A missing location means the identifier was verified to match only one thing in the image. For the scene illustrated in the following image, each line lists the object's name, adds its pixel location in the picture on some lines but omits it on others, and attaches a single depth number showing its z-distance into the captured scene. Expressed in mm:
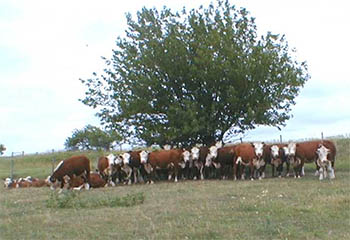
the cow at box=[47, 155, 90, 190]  20500
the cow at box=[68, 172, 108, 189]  20766
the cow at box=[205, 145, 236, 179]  23469
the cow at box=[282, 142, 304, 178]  21703
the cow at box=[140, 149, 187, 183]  23547
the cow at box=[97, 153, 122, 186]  23844
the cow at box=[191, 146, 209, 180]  23656
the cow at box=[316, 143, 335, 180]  19609
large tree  24109
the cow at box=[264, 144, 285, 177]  22394
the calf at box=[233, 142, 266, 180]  22338
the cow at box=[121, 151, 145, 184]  23812
